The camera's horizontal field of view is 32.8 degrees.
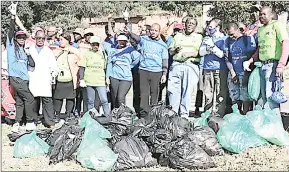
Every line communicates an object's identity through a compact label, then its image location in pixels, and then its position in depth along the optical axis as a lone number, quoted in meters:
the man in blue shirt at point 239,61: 7.52
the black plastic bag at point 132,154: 5.49
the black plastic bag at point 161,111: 6.67
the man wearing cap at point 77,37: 9.00
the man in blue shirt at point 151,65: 7.66
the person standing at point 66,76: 8.17
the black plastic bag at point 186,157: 5.45
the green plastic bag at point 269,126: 6.27
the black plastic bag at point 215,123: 6.45
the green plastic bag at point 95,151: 5.44
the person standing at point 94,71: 7.93
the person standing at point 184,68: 7.55
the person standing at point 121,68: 7.80
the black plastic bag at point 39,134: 6.77
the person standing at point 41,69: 7.70
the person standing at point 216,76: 7.91
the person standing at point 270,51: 6.70
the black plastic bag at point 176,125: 6.15
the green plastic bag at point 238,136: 6.09
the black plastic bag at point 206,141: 5.96
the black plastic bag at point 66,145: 5.82
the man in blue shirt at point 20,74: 7.29
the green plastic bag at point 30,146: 6.25
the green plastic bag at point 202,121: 6.83
